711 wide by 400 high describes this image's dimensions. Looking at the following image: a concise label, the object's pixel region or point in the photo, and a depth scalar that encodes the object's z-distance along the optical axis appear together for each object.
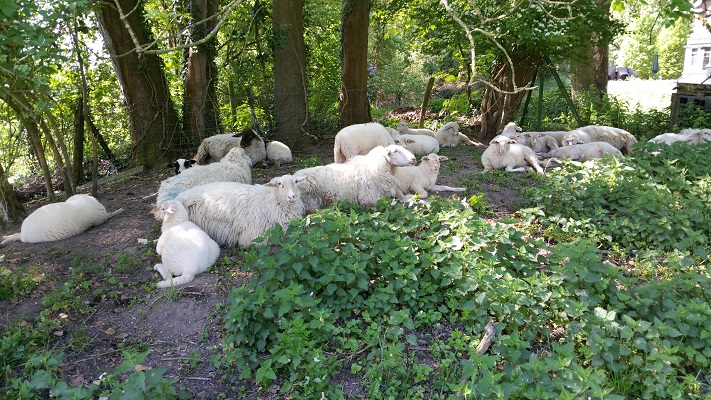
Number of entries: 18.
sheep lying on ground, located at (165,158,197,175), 7.98
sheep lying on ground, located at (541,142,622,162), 8.73
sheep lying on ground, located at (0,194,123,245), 6.14
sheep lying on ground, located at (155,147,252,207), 6.77
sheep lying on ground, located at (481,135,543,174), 8.40
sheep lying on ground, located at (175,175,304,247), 5.74
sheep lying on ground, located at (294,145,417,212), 6.50
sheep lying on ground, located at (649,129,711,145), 9.36
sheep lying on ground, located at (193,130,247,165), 9.48
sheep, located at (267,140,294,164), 9.62
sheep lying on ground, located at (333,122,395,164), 8.02
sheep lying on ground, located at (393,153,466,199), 7.06
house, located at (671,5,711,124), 34.59
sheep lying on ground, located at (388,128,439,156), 9.31
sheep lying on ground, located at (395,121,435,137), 11.02
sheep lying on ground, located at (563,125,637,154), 9.95
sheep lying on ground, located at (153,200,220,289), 4.86
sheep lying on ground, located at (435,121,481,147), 11.33
